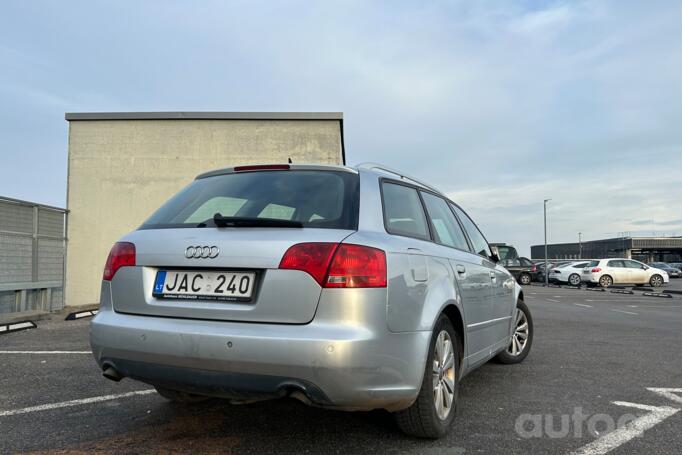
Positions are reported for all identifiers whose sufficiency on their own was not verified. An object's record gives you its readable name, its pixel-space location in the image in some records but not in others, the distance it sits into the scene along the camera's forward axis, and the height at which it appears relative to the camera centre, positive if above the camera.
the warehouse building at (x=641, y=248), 90.56 +0.60
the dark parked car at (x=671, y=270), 46.77 -1.73
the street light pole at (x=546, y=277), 29.20 -1.48
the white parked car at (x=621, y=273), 25.83 -1.11
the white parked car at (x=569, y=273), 27.82 -1.21
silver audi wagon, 2.35 -0.24
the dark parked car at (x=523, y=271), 29.52 -1.16
